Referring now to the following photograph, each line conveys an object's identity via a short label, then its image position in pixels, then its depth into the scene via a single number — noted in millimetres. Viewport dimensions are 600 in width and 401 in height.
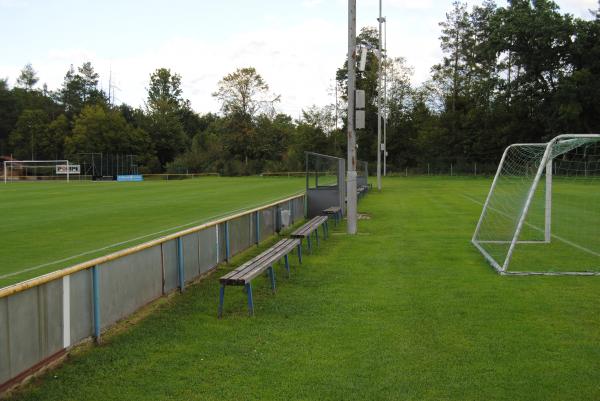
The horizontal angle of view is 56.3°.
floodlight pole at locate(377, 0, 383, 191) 33531
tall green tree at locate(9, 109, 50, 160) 85375
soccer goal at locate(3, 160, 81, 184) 60875
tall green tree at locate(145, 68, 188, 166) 83562
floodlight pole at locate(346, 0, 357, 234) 13133
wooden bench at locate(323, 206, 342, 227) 15577
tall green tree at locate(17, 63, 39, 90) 105688
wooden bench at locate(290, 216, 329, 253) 10227
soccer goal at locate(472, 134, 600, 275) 9055
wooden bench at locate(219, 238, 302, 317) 6324
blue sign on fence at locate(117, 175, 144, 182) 60562
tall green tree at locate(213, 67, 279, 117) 78938
